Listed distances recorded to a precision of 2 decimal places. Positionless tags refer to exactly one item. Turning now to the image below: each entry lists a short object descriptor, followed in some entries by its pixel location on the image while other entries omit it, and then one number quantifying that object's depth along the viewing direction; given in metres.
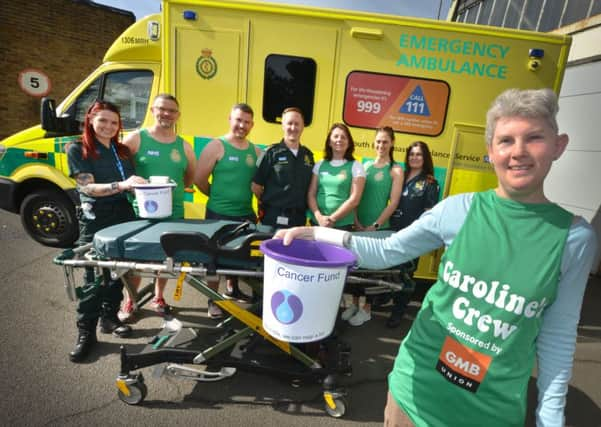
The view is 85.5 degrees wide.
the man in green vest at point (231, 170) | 2.93
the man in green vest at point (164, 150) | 2.79
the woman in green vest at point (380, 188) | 3.38
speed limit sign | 6.90
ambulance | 3.53
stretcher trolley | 1.99
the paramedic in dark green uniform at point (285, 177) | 2.93
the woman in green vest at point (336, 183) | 3.12
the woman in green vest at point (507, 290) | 0.90
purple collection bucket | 1.31
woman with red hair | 2.51
